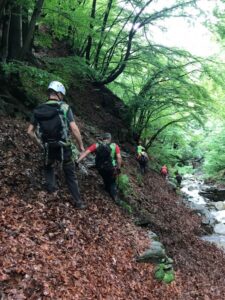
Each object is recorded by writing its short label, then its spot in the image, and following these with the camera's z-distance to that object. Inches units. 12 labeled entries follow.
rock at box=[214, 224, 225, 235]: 418.4
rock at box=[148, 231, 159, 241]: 231.6
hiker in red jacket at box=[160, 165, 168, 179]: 543.8
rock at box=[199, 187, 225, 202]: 720.8
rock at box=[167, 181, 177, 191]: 531.2
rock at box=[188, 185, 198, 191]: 857.4
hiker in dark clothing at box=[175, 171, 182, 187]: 684.7
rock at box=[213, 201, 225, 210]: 603.5
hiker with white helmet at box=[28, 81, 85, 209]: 174.6
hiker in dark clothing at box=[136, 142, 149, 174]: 440.4
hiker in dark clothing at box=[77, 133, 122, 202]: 230.9
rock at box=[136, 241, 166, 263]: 194.0
